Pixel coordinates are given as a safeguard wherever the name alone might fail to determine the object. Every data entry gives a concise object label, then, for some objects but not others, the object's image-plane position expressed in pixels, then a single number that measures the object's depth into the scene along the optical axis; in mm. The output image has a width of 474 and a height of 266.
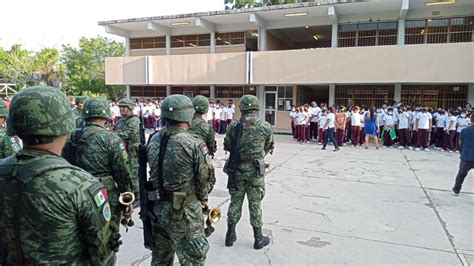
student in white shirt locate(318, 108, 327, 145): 12303
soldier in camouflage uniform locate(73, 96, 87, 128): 6742
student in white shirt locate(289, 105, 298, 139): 13805
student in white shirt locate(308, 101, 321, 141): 13508
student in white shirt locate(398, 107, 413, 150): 11961
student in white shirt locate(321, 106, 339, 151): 11320
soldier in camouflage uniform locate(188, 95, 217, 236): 4587
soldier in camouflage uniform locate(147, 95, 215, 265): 2588
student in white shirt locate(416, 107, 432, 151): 11555
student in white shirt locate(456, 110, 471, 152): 11125
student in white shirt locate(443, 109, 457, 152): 11328
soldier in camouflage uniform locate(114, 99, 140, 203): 5414
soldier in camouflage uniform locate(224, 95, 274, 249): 3975
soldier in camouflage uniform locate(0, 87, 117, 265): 1365
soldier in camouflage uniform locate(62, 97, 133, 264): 3078
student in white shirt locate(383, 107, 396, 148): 12320
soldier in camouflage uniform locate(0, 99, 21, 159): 3730
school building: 13570
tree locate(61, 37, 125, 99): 32719
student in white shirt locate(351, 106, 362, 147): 12328
